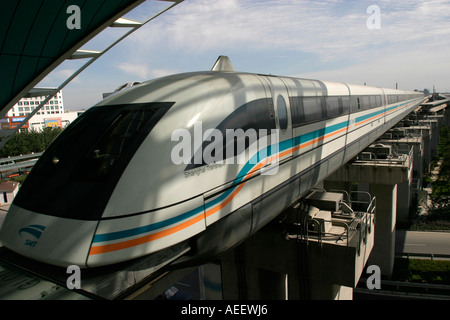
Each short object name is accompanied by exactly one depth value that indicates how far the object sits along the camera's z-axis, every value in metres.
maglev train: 3.38
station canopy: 9.06
